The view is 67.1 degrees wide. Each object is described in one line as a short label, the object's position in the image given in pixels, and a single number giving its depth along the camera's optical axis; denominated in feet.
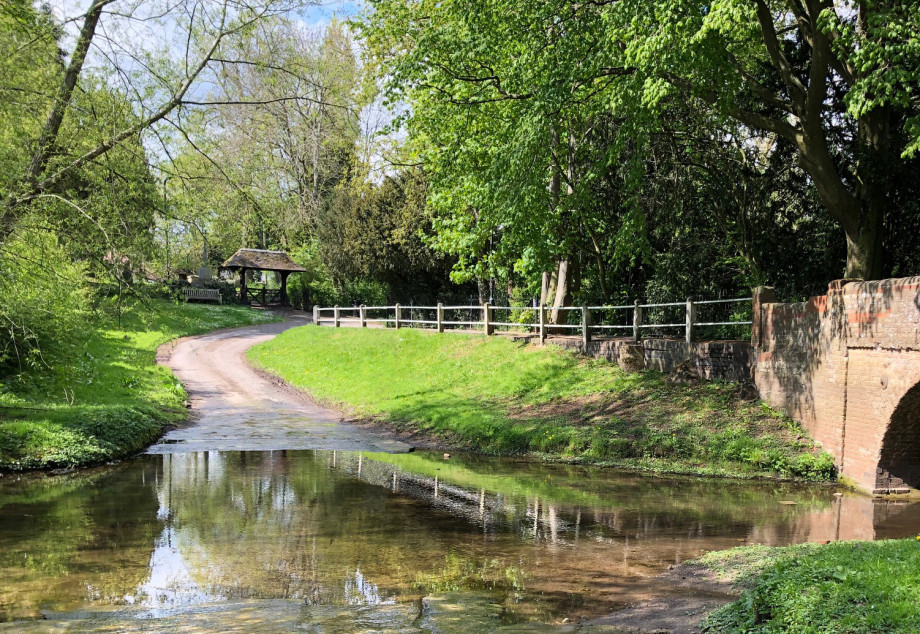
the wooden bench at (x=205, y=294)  148.05
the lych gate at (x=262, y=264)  145.07
